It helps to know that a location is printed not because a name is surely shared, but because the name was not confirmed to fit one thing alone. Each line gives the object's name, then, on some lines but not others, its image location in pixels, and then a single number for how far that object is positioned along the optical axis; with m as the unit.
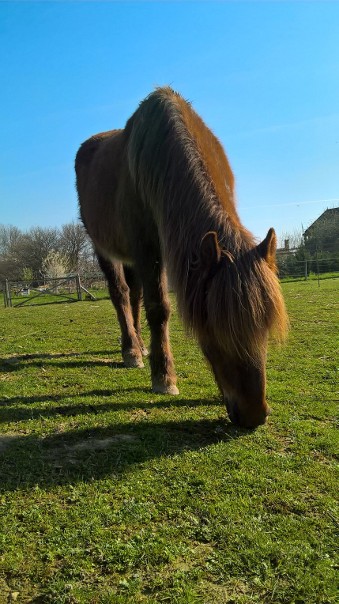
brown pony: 2.79
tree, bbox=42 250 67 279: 47.97
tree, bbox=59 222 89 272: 57.78
